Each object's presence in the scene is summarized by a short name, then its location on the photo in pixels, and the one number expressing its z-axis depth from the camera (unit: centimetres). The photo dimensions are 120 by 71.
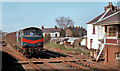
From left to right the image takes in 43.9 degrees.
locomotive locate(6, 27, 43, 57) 1593
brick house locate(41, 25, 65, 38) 6688
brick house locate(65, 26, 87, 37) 5917
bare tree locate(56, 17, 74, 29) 7979
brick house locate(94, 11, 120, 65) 1230
